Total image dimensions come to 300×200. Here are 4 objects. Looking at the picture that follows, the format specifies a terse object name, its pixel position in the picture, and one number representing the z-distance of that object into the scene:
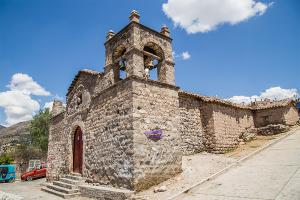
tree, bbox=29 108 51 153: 35.34
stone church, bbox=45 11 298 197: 8.98
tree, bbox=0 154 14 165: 26.22
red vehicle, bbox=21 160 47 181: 20.23
